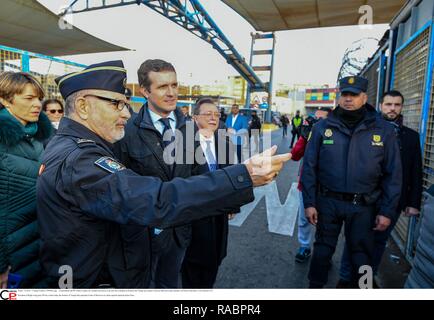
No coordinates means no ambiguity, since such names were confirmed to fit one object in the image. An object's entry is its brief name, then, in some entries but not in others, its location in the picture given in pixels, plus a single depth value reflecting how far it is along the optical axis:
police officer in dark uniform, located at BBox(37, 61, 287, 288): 0.91
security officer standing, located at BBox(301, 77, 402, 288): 2.30
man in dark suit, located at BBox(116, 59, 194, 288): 1.92
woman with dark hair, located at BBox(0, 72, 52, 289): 1.44
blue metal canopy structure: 9.84
